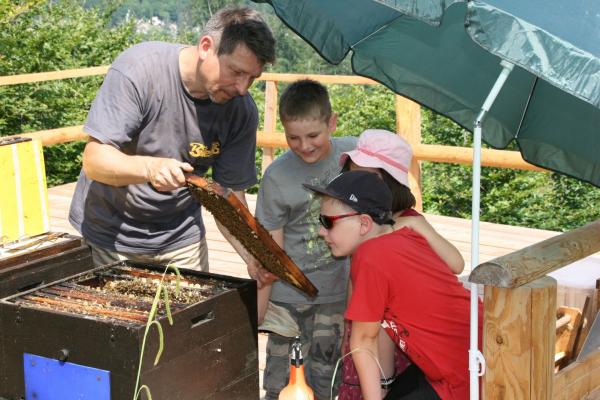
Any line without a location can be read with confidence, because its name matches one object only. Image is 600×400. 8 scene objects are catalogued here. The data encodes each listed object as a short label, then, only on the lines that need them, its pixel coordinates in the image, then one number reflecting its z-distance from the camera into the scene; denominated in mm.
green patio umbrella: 4086
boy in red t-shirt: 3166
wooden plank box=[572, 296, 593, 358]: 3623
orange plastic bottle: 2861
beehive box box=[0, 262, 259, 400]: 2836
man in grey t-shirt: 3576
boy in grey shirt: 4016
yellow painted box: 4027
